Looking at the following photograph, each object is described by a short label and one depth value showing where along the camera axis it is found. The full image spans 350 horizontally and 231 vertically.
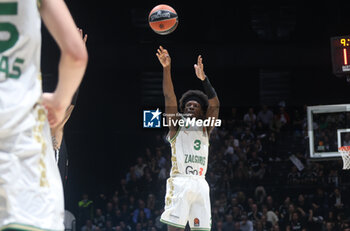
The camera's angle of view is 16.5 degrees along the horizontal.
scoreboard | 21.10
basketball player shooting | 14.22
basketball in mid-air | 16.95
